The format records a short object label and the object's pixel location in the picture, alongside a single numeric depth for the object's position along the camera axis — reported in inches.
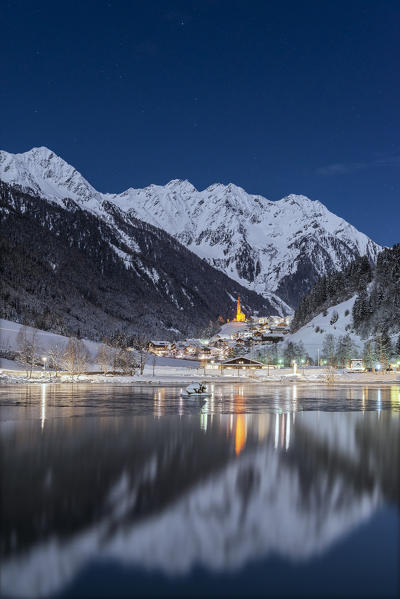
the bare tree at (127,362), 5605.3
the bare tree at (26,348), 5767.7
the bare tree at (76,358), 5093.5
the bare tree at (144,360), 5445.9
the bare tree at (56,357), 5911.4
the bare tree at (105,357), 5931.1
